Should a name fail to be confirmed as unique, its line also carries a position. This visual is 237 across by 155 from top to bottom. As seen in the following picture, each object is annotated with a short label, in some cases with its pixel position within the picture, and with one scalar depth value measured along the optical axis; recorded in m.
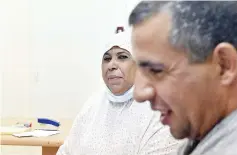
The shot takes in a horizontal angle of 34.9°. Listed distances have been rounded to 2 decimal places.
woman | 1.59
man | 0.56
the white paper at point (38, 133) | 2.18
